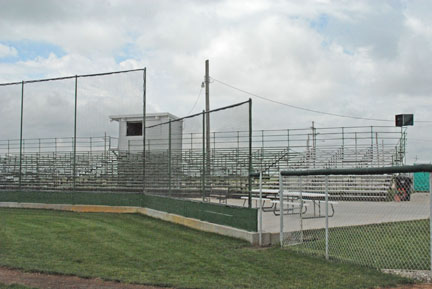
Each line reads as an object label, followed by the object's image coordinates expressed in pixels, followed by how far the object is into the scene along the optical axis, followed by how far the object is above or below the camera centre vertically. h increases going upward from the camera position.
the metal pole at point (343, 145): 22.73 +1.28
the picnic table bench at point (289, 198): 12.01 -0.98
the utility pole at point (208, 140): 11.32 +0.82
